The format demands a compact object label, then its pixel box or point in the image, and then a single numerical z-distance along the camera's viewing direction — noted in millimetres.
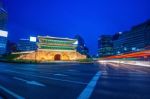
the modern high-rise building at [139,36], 66119
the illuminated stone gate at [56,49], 38298
